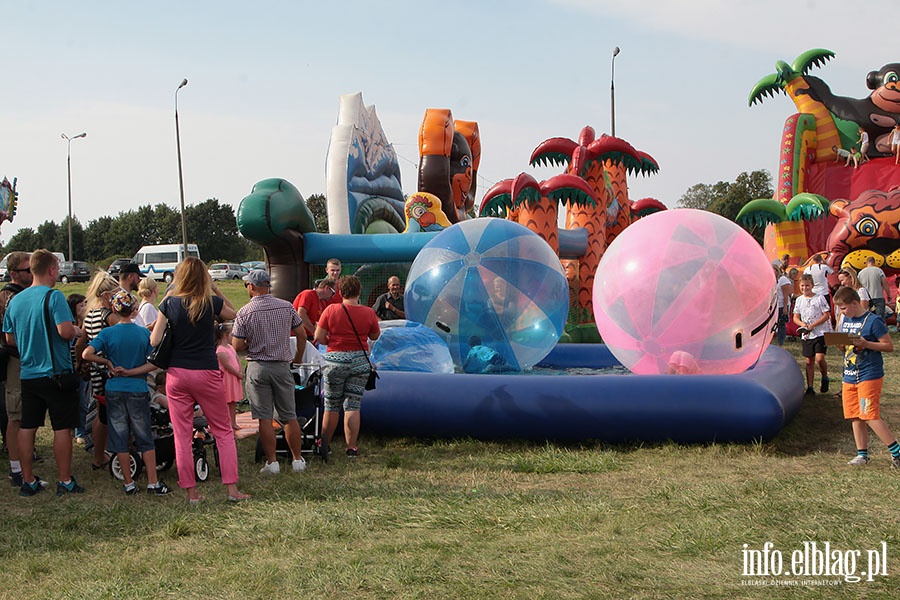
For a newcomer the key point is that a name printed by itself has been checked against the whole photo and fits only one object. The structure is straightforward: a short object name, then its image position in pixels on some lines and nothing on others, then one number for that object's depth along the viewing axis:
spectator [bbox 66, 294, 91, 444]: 6.70
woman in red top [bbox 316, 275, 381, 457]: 6.69
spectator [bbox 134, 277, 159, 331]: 7.31
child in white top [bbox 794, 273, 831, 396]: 9.36
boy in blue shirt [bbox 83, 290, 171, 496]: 5.69
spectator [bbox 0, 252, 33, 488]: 6.09
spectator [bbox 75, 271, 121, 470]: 6.17
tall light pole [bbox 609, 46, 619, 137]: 24.88
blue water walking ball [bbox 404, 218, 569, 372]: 8.41
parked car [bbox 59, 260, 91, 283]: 40.50
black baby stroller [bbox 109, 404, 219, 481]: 6.06
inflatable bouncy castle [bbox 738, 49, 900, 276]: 16.97
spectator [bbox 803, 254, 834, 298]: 12.02
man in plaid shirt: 6.04
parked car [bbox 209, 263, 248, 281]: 47.84
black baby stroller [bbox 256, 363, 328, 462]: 6.67
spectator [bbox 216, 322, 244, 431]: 7.06
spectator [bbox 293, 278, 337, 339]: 7.87
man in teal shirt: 5.70
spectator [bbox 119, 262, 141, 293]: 6.39
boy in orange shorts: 6.14
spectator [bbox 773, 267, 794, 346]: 12.25
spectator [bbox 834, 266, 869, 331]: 9.52
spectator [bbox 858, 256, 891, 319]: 12.87
